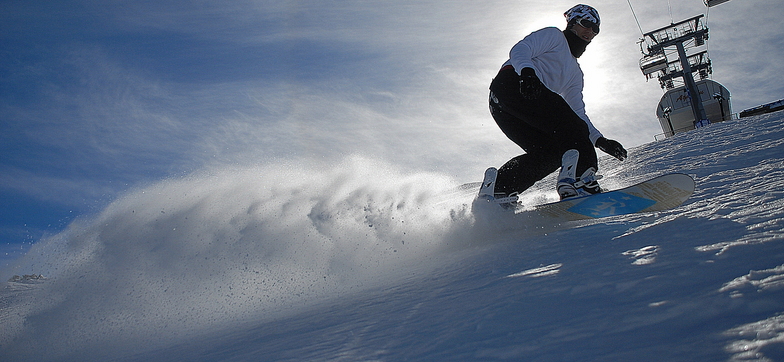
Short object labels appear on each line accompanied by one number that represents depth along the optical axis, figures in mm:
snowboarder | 3277
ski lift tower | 29688
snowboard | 2914
